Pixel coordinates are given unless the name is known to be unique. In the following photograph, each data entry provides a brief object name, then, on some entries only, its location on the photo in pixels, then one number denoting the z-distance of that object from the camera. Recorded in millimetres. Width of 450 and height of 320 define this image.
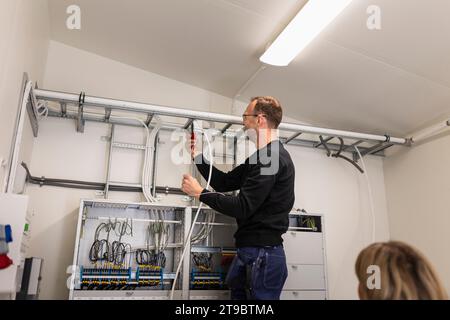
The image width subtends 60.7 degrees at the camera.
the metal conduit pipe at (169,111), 2592
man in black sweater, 1786
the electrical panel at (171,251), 2594
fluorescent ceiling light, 2119
